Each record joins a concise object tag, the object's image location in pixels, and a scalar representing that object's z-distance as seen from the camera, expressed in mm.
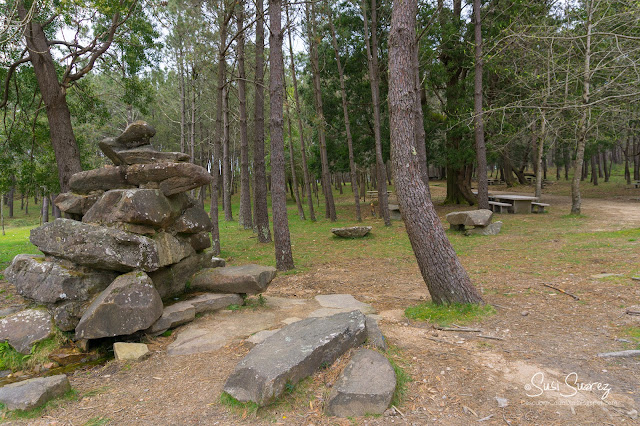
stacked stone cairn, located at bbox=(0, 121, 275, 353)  5344
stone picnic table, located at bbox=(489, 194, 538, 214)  18562
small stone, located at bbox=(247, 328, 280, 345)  5129
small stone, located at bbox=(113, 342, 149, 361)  4922
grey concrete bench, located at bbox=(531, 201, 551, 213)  18275
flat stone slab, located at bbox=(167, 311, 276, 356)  5141
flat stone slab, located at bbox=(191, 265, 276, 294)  6609
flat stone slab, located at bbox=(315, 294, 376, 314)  6453
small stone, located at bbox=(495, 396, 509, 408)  3270
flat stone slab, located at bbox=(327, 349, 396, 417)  3295
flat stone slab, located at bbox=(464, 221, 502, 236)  13367
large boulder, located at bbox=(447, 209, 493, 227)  13094
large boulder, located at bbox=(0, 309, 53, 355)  5211
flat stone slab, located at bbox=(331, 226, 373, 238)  14219
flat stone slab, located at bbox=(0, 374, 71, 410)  3693
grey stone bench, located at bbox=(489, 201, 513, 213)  18839
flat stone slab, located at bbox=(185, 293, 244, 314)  6414
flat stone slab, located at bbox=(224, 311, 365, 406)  3492
